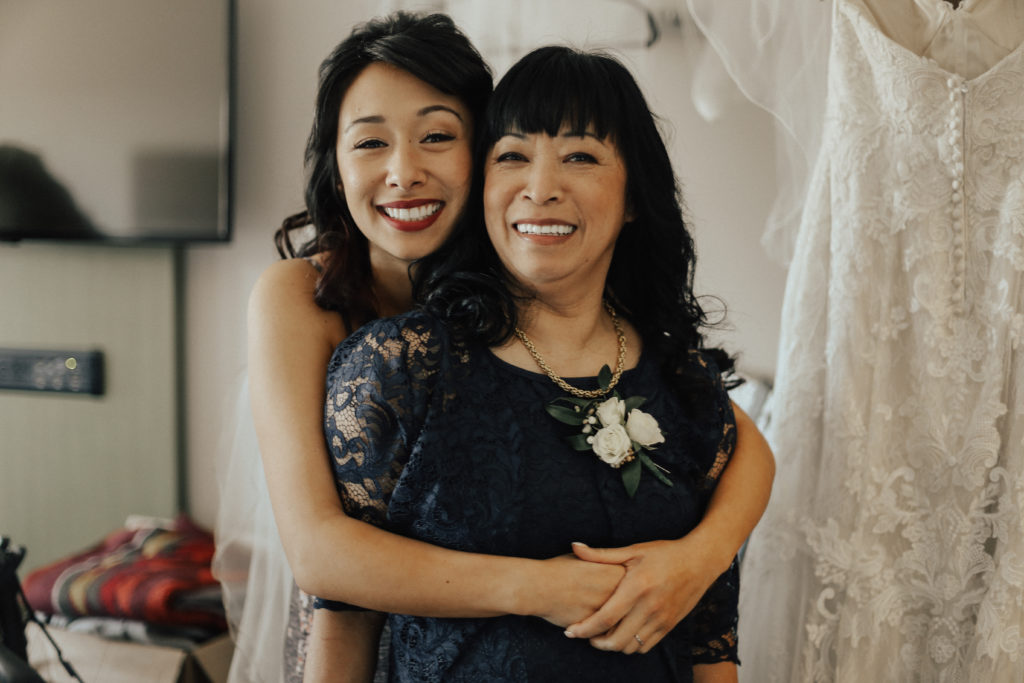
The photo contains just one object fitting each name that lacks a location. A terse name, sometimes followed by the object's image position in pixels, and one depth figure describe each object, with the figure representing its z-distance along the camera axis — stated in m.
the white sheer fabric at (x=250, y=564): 1.84
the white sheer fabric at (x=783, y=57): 1.49
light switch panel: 2.69
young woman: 1.00
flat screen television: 2.48
